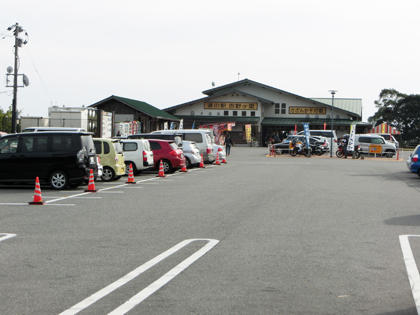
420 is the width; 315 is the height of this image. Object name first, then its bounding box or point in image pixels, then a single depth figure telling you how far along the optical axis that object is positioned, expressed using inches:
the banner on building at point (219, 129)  2411.4
